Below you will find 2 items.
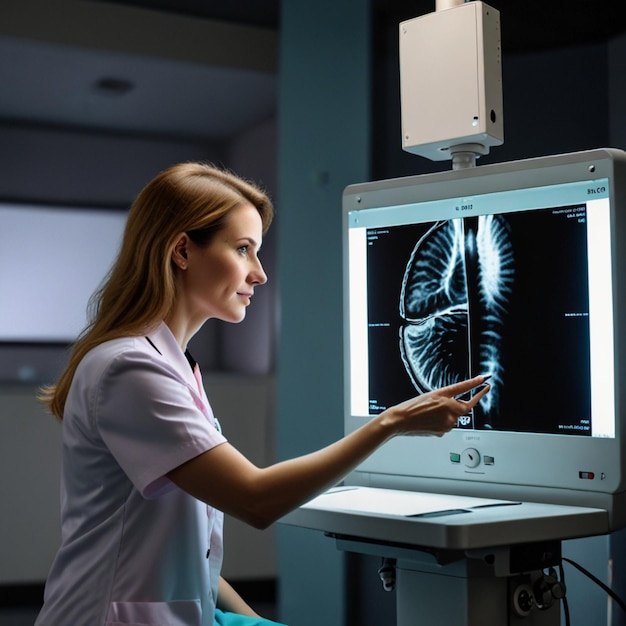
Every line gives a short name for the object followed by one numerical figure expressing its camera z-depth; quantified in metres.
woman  1.34
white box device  1.68
